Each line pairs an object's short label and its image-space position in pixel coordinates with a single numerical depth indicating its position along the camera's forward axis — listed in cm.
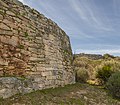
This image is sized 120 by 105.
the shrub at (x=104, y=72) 737
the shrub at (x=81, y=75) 819
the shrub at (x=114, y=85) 463
